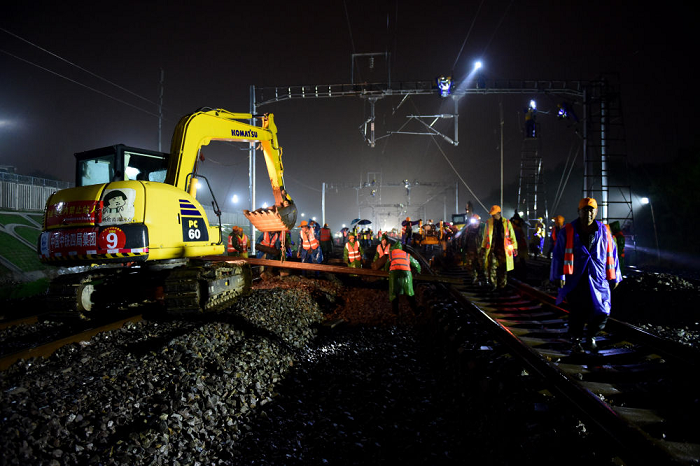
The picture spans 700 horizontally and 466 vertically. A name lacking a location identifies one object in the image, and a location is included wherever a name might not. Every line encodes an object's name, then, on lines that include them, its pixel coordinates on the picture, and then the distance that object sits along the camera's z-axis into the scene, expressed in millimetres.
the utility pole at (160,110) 22178
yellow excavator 5336
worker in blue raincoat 4613
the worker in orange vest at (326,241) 17484
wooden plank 9922
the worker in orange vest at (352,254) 12859
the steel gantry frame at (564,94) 17297
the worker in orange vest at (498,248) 8797
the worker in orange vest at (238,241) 15641
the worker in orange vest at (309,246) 14109
